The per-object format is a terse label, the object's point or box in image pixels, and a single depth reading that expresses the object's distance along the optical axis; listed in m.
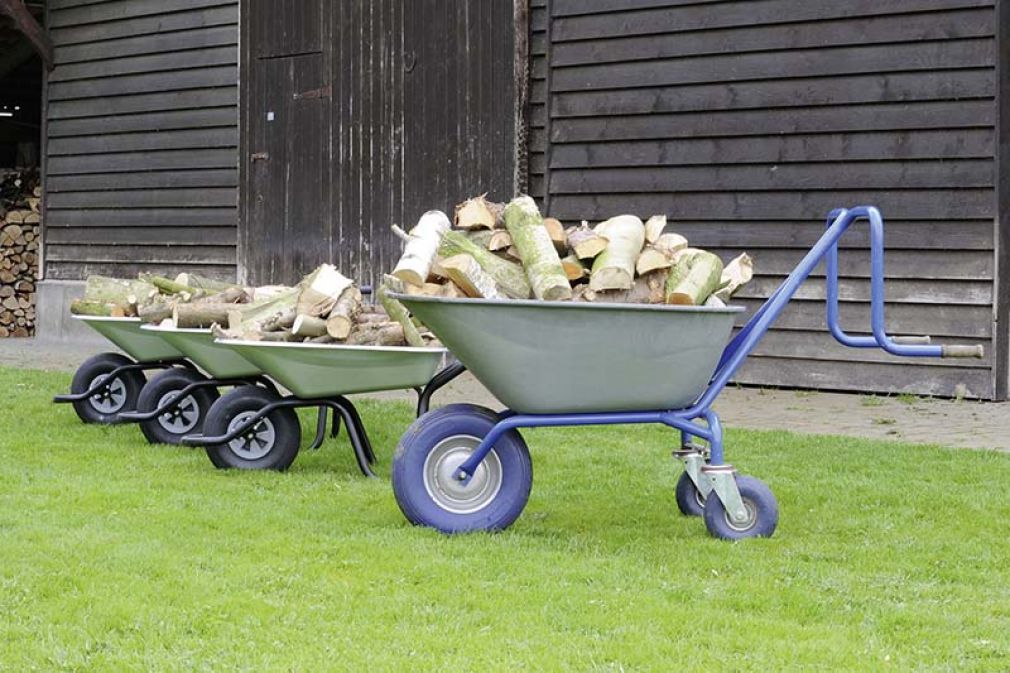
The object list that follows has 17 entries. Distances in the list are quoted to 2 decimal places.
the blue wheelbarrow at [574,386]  4.22
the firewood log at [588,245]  4.63
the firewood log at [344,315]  5.59
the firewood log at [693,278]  4.41
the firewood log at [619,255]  4.51
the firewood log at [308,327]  5.57
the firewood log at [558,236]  4.80
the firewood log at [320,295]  5.70
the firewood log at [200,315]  6.15
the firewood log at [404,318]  5.63
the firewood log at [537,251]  4.43
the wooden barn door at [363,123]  10.17
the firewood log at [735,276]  4.71
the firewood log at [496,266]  4.65
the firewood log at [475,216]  4.91
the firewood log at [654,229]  4.76
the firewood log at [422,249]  4.52
